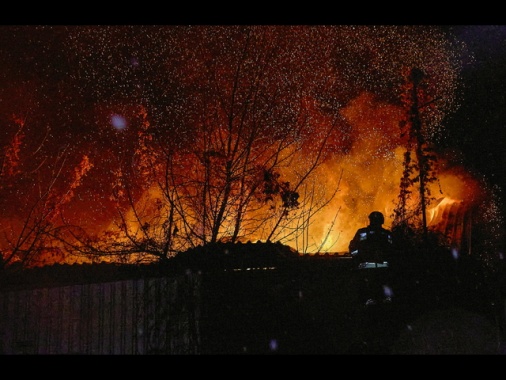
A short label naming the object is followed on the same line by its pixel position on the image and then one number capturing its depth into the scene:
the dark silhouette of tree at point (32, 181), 20.11
